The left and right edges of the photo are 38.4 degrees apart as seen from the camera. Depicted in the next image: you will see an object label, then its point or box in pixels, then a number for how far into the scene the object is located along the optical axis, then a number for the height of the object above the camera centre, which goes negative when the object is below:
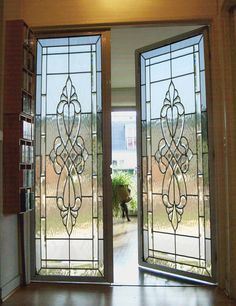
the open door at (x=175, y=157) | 3.08 +0.08
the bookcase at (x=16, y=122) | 2.75 +0.37
